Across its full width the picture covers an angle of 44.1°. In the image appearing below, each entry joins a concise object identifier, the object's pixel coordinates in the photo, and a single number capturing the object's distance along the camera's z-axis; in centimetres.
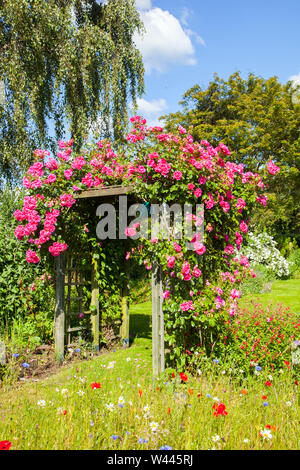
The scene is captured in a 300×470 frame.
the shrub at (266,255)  1163
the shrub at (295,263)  1300
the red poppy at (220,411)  196
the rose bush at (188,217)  358
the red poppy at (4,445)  157
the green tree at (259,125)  1502
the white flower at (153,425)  194
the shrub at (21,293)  496
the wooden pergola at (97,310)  373
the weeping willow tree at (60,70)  798
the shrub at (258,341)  360
